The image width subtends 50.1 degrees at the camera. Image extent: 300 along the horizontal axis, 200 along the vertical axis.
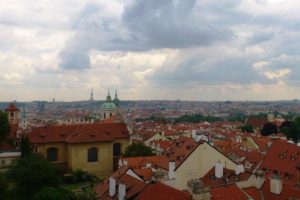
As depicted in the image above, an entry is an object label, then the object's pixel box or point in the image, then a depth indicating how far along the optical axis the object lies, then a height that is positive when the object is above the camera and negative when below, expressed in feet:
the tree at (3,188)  93.18 -25.92
